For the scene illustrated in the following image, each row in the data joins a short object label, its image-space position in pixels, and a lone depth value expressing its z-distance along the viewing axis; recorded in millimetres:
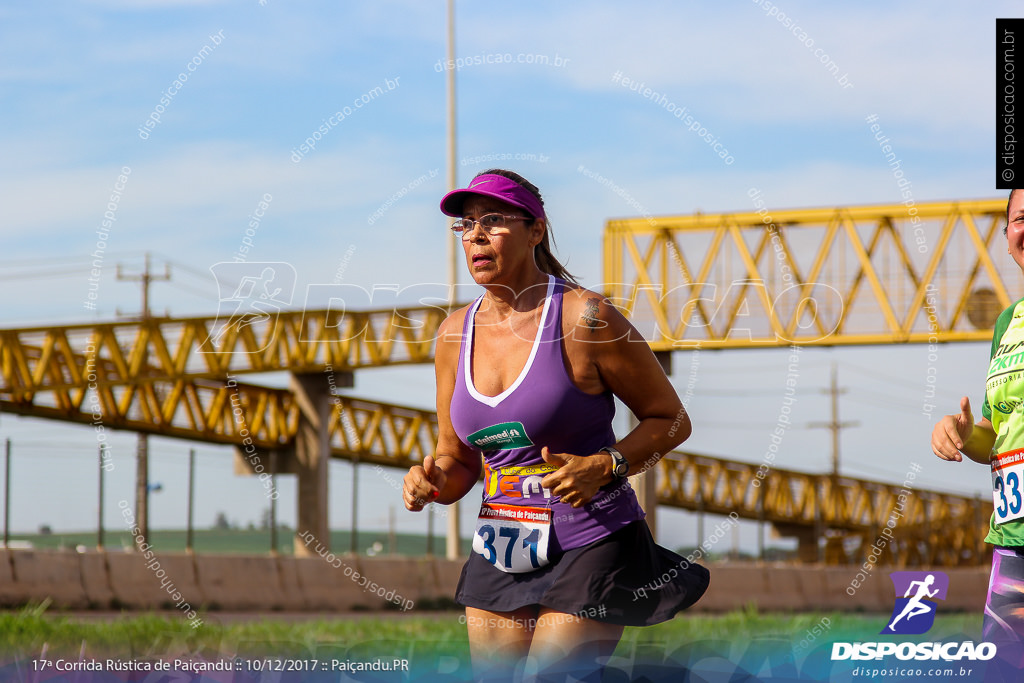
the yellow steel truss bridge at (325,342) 30625
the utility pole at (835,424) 62125
